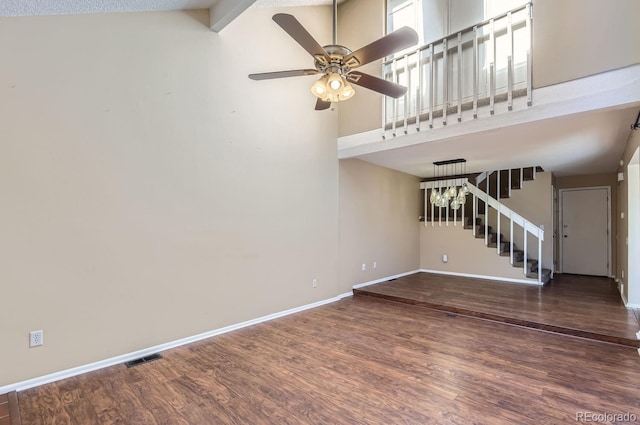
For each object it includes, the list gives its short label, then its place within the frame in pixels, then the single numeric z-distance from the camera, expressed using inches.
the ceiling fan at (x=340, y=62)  90.8
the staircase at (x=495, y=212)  245.4
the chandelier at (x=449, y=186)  238.7
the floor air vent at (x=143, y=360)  120.5
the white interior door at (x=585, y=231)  280.7
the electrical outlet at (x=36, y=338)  105.3
